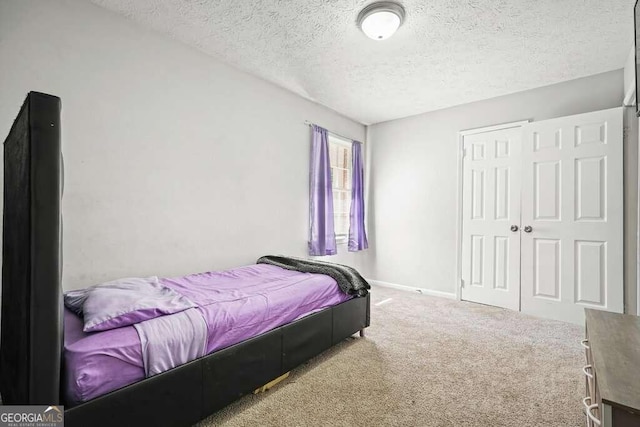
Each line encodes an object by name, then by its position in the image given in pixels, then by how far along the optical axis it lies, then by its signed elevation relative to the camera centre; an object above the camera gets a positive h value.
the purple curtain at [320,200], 3.88 +0.19
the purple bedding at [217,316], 1.18 -0.58
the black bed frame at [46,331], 1.01 -0.44
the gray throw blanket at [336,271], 2.57 -0.51
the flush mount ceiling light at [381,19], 2.09 +1.43
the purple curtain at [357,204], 4.56 +0.16
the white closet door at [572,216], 2.93 +0.01
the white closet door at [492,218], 3.56 -0.02
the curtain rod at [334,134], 3.87 +1.18
